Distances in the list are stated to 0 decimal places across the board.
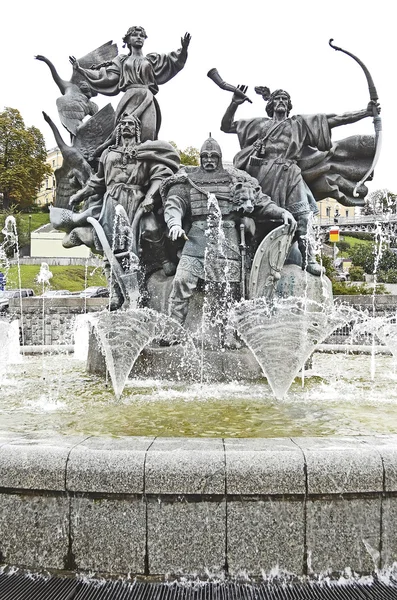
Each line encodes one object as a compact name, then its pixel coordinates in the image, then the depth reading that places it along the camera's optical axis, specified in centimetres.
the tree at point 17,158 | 5491
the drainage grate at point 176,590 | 276
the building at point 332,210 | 7850
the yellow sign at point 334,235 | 3425
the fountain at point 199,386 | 295
